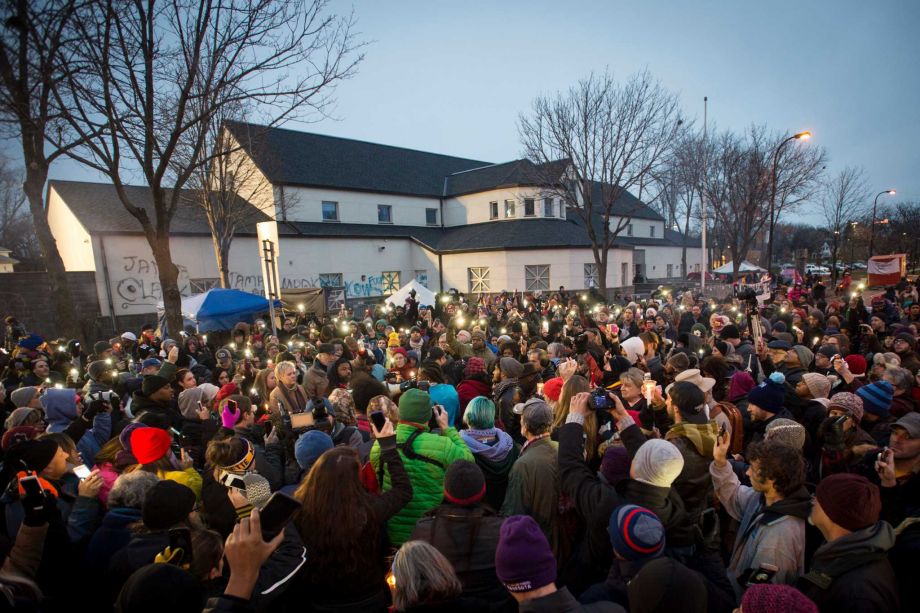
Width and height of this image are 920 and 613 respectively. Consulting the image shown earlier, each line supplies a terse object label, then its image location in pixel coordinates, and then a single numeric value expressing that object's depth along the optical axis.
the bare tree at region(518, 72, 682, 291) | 19.55
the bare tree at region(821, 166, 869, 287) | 33.53
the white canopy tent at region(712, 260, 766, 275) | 33.53
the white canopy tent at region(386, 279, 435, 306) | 18.12
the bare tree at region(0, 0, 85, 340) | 7.93
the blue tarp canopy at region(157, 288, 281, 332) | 13.57
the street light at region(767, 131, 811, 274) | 16.53
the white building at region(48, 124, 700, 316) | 21.41
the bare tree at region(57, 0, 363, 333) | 9.43
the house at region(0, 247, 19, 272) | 37.01
